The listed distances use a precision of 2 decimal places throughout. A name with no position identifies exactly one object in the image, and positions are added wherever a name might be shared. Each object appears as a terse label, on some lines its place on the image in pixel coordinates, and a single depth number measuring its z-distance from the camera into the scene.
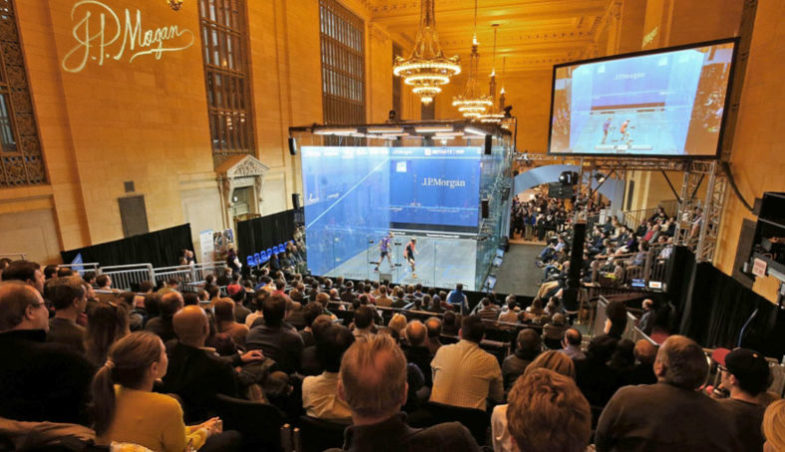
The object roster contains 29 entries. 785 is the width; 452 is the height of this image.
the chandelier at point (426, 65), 7.38
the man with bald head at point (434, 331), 3.44
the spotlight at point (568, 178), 9.16
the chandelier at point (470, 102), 13.13
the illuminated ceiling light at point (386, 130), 8.41
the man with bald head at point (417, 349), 2.87
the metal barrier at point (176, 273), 8.15
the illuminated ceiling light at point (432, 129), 7.93
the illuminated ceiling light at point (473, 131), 8.17
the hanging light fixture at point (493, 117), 13.85
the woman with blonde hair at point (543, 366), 1.40
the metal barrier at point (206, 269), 8.91
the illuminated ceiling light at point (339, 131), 9.09
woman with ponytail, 1.38
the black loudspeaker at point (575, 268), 7.48
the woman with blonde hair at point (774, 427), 1.17
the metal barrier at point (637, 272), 7.90
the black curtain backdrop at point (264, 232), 11.32
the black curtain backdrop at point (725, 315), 4.35
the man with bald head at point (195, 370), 1.92
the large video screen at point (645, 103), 5.69
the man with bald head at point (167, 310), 2.82
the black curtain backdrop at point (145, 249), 7.56
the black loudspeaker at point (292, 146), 10.81
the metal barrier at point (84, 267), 6.89
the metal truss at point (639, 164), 6.82
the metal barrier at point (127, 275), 7.41
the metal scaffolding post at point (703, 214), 6.17
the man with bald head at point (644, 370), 2.72
